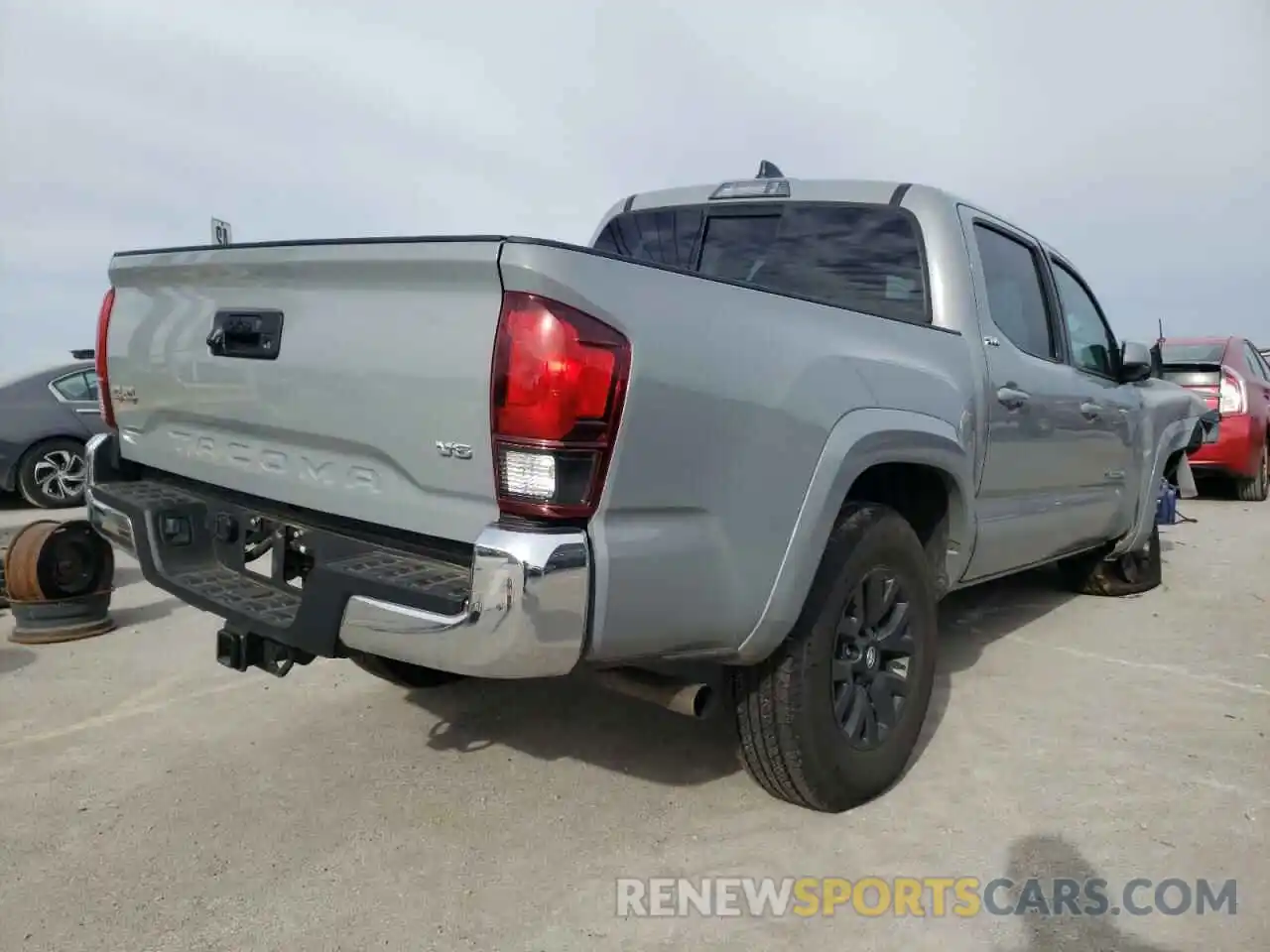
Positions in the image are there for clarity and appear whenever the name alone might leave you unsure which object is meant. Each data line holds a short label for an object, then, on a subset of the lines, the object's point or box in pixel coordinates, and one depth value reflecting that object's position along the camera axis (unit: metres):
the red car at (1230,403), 9.29
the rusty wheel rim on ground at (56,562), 4.28
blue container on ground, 6.53
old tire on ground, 4.39
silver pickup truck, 1.93
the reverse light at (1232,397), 9.25
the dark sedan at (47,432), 8.41
